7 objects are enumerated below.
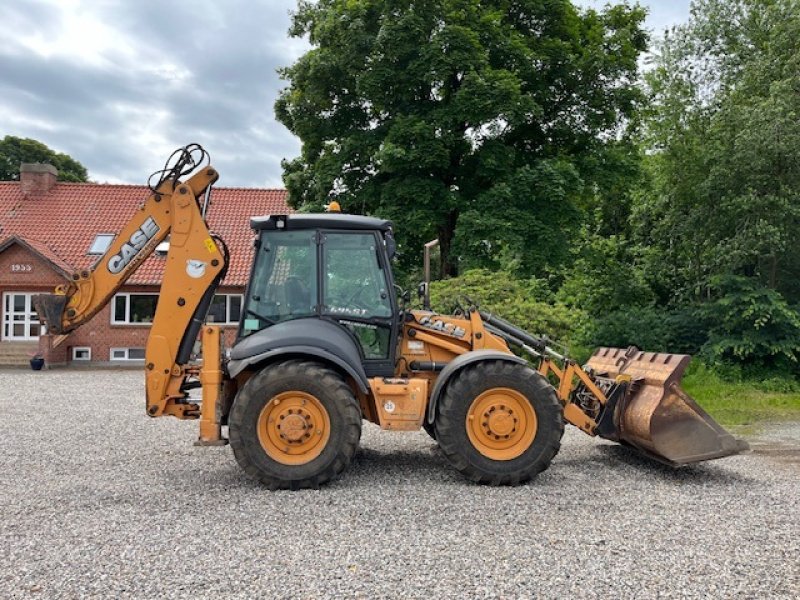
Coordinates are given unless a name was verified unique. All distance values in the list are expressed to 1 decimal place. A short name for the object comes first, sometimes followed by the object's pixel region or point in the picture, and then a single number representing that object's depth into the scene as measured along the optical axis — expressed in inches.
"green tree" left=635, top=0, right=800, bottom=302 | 598.2
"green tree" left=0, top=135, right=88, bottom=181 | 1734.7
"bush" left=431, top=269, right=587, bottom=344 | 549.3
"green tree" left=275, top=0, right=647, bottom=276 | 634.8
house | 891.4
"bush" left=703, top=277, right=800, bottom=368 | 597.9
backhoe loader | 252.8
